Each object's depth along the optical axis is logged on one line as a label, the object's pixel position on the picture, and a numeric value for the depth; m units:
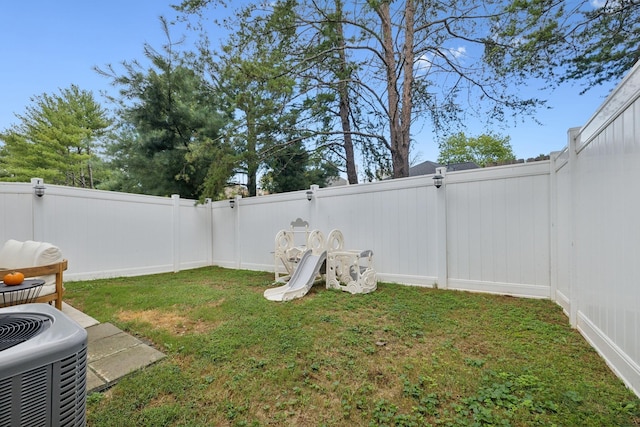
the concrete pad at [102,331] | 2.96
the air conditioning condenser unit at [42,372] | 0.93
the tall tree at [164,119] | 9.37
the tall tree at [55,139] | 15.30
